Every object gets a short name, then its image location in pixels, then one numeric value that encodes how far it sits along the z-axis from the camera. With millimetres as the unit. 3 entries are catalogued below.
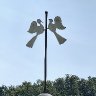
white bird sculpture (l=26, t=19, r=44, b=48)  14766
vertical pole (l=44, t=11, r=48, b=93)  14633
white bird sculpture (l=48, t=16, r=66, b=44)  14780
